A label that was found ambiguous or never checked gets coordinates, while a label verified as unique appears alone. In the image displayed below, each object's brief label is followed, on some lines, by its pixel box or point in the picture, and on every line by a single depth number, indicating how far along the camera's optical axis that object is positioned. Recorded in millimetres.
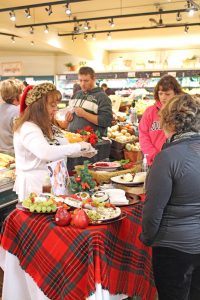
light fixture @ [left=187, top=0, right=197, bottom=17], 7029
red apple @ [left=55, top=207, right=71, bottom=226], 2127
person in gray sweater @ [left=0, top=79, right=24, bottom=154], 4051
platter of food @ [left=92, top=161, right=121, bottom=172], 3044
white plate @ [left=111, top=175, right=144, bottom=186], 2752
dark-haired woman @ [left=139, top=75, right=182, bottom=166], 3510
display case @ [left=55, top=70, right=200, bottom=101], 12234
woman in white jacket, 2625
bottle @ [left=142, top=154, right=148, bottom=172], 3051
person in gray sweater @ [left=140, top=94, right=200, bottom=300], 1827
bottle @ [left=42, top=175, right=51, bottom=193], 2531
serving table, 2002
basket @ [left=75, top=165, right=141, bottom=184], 2883
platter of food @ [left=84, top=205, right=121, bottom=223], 2152
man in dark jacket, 4367
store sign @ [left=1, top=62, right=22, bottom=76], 13836
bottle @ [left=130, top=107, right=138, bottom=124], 6702
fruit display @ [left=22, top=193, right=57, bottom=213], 2246
